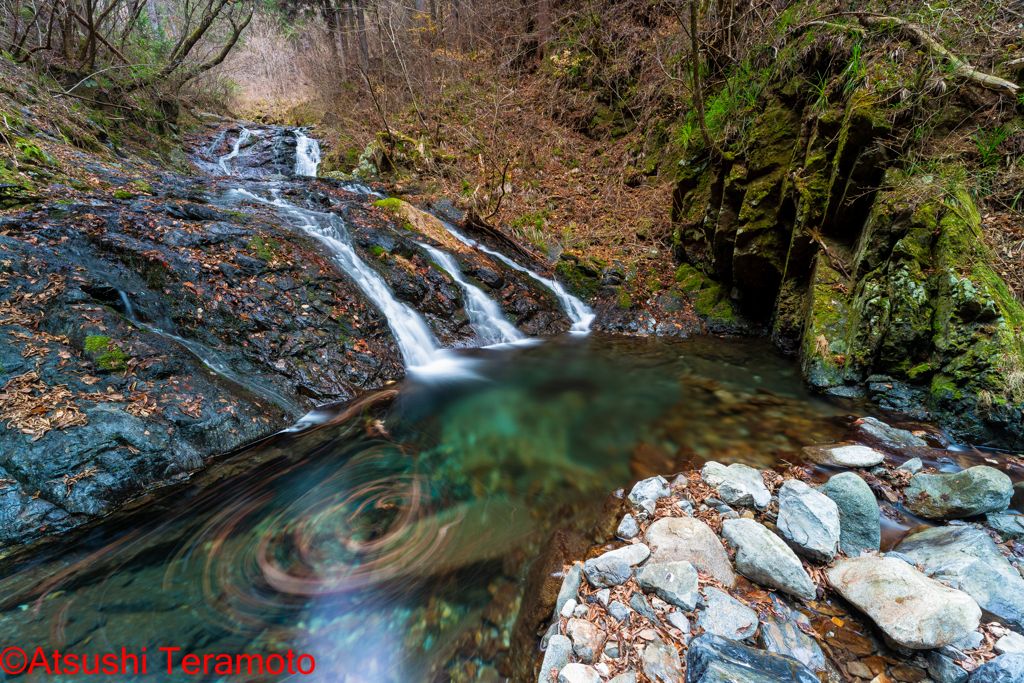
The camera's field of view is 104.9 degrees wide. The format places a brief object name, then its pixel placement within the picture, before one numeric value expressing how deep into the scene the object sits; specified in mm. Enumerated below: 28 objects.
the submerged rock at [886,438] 3277
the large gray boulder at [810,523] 2189
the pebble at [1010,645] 1660
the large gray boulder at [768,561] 2010
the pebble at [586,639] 1820
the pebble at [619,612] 1934
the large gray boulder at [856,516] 2285
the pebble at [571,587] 2117
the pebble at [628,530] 2547
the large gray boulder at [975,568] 1845
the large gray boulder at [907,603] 1699
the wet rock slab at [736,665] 1535
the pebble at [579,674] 1692
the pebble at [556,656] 1795
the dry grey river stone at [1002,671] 1537
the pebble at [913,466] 2953
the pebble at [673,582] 1928
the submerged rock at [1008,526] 2363
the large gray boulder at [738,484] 2625
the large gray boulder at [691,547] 2152
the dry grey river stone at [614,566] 2135
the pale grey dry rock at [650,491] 2824
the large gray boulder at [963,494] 2441
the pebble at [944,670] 1613
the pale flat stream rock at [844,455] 3096
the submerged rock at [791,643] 1749
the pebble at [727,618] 1828
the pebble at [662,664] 1658
